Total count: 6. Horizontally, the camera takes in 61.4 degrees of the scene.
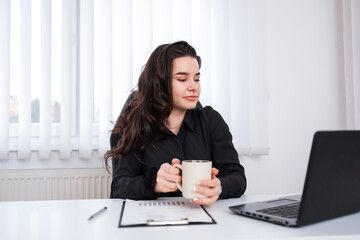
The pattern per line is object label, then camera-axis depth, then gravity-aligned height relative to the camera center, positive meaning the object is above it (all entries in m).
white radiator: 1.98 -0.36
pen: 0.77 -0.22
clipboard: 0.72 -0.22
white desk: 0.65 -0.23
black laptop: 0.63 -0.13
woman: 1.29 +0.01
